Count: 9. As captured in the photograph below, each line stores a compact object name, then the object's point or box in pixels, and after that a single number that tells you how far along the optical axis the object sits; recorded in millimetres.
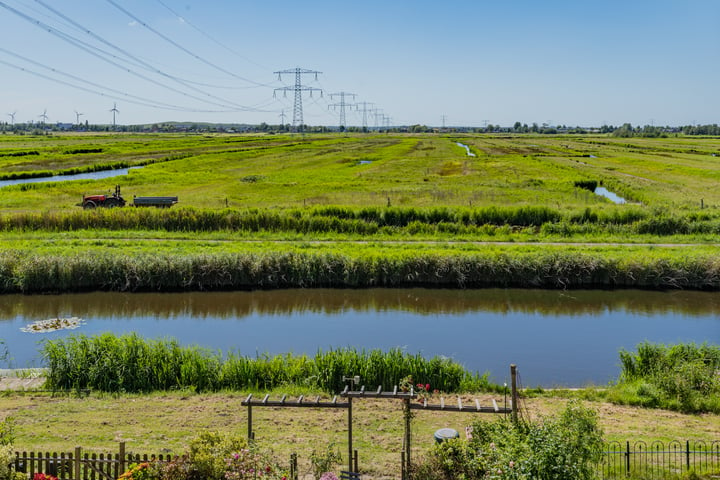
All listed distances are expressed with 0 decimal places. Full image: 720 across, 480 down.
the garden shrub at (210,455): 8594
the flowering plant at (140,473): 8633
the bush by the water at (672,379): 14234
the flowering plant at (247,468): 8562
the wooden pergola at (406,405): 10070
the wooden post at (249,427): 10421
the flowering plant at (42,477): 8480
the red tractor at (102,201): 42688
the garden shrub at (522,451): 7766
